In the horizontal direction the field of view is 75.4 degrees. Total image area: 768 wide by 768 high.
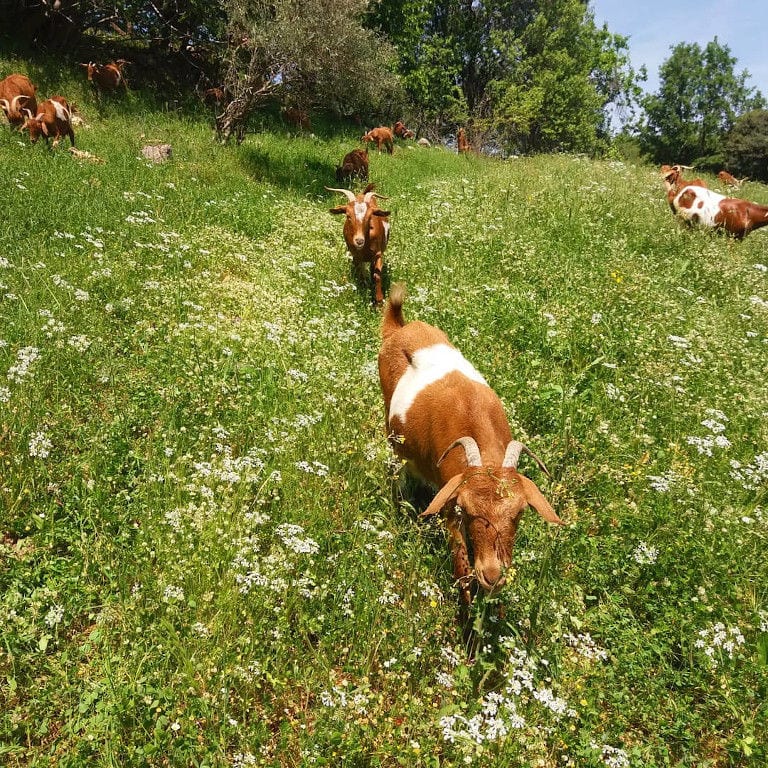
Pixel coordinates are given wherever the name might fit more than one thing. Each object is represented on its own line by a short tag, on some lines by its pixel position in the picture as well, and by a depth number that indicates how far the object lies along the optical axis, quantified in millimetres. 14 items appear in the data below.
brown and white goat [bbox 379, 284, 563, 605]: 2998
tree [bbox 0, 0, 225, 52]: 15328
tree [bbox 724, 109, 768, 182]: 47344
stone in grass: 11398
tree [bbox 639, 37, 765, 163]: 60344
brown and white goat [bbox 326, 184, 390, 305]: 8555
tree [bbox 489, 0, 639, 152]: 37406
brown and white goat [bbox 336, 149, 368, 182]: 15288
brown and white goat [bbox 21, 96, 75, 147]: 10430
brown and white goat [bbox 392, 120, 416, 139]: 30133
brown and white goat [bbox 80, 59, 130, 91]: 14594
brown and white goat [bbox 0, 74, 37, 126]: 11125
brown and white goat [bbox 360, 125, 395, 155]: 20625
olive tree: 12789
